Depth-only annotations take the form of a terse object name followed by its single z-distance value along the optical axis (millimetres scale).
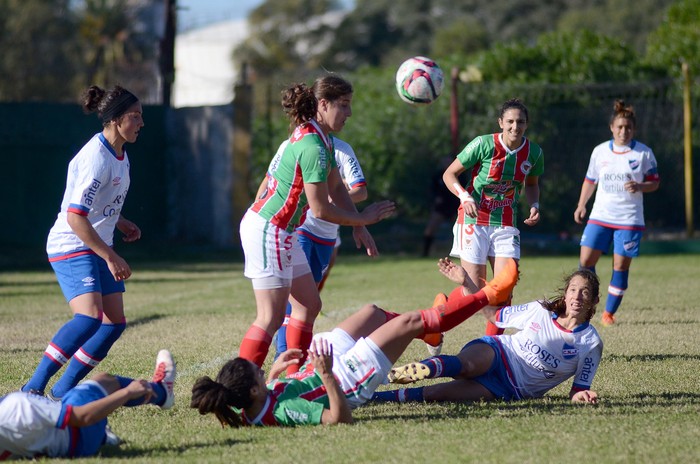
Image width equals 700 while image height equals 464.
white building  121556
